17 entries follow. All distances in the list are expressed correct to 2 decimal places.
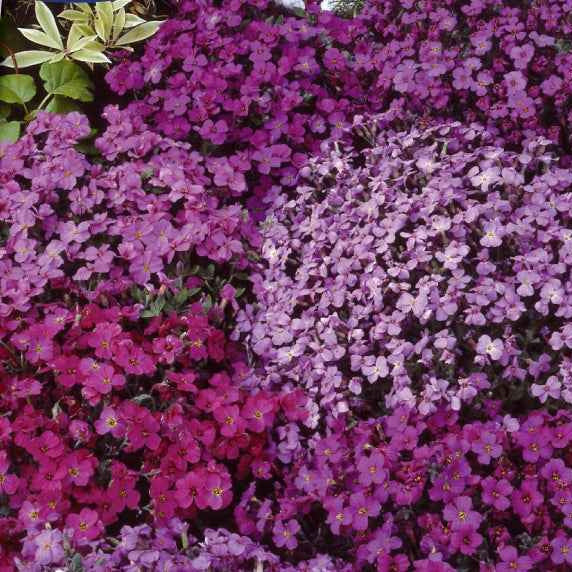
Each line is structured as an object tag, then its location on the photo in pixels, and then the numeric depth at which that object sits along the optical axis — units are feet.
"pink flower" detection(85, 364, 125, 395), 1.99
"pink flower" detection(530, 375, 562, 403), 1.99
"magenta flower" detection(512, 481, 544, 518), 1.87
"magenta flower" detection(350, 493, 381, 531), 1.91
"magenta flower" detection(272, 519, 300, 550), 1.96
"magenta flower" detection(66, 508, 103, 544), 1.88
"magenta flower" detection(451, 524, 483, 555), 1.85
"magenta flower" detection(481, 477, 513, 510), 1.88
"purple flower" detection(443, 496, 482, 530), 1.86
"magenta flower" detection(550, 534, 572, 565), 1.83
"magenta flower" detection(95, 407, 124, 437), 1.98
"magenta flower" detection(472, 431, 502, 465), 1.91
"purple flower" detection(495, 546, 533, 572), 1.82
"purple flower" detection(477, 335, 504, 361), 2.00
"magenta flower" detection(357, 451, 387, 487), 1.92
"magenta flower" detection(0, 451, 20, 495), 1.93
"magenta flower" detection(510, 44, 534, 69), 2.58
